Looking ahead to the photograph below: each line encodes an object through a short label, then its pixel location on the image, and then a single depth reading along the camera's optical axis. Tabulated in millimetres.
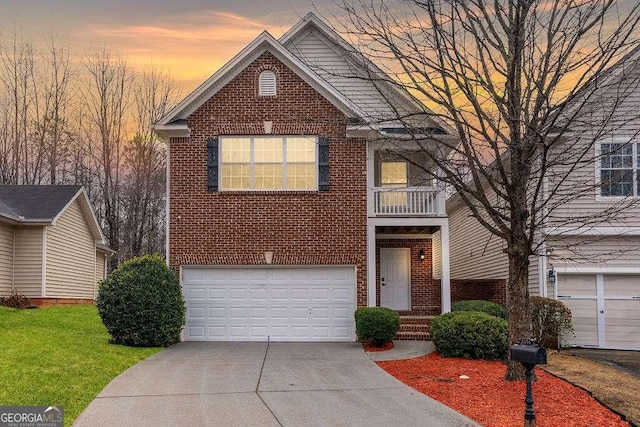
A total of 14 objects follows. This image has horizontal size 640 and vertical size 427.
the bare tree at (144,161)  40219
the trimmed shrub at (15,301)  21828
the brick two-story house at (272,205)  17656
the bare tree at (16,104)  38594
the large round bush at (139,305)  15219
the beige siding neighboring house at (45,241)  22906
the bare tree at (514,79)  10195
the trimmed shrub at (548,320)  15876
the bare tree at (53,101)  39531
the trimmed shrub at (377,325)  15820
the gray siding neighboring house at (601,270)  17359
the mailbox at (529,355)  7789
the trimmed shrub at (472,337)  13828
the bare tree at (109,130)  40000
